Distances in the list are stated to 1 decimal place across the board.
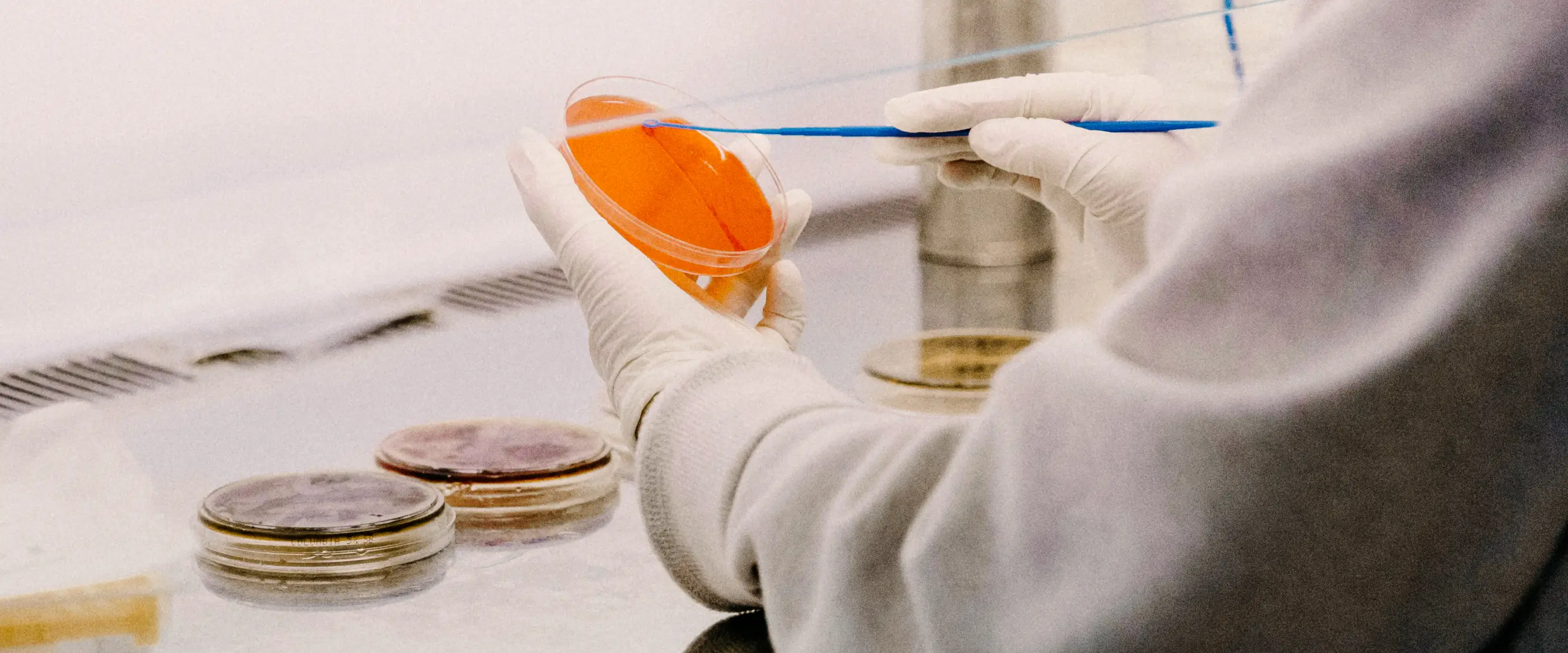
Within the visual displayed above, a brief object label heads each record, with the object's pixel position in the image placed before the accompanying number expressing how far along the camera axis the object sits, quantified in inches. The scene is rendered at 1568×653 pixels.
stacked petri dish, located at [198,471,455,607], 50.1
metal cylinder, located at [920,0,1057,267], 70.2
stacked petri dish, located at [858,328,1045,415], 57.0
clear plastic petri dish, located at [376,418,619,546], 52.5
